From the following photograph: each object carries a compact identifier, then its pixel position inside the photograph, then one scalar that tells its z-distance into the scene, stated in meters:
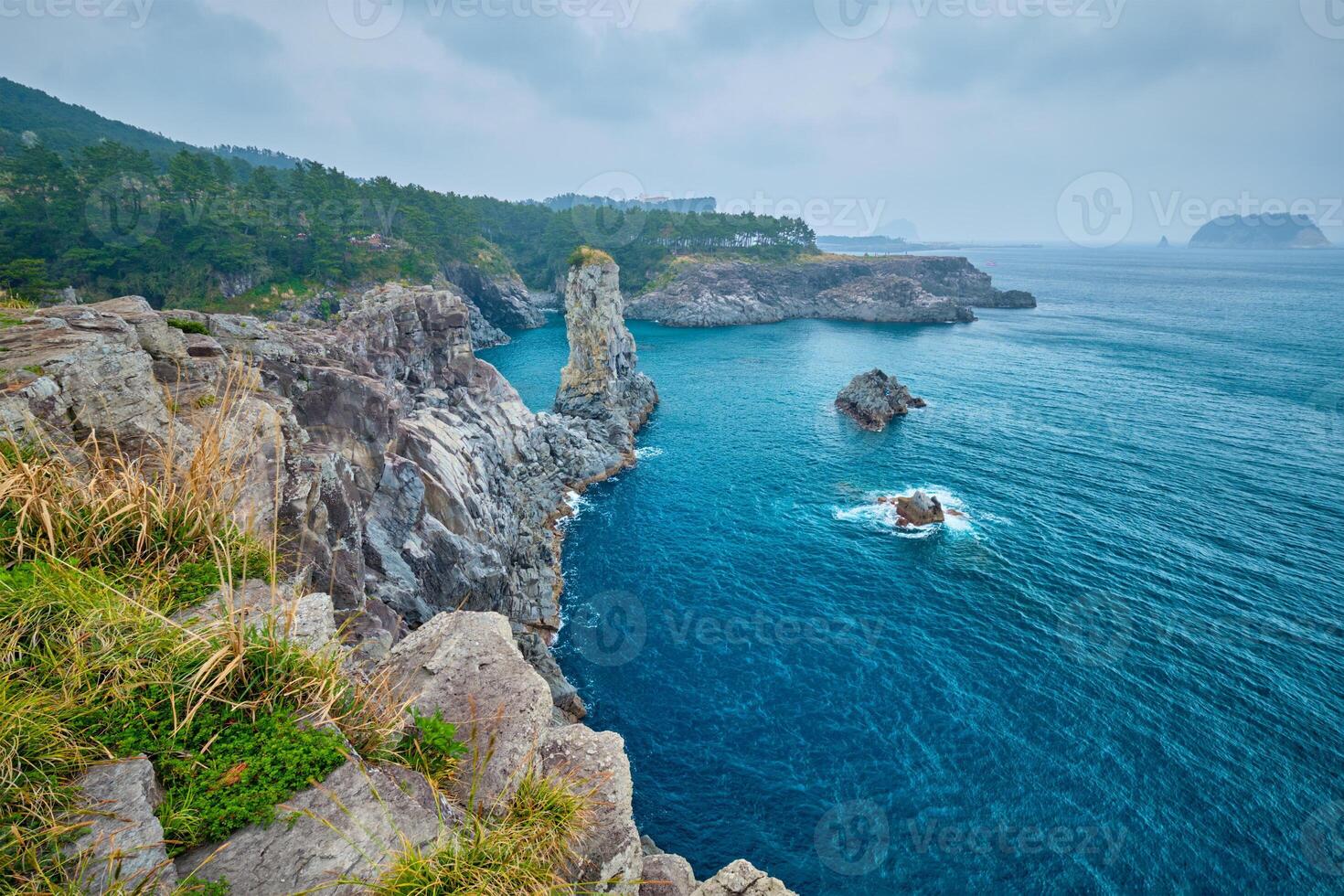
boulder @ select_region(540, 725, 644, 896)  9.06
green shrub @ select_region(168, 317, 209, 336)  19.03
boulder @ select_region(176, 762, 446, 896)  5.44
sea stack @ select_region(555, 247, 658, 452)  68.88
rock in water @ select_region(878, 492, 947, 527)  43.53
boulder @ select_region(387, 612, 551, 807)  8.60
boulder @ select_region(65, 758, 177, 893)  4.67
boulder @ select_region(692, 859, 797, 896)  13.33
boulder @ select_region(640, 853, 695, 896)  12.62
